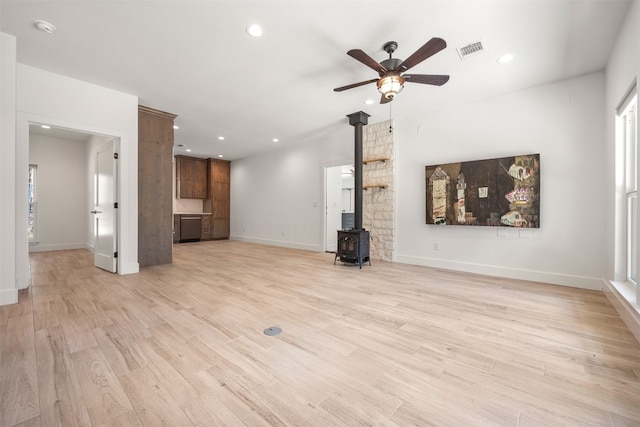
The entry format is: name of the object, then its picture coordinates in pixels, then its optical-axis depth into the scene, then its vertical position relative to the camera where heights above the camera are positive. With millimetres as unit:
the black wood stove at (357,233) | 4582 -361
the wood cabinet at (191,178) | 8305 +1156
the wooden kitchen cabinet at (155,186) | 4422 +463
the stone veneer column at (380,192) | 5074 +437
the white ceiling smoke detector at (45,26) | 2482 +1824
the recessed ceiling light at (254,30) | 2543 +1831
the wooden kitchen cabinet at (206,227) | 8557 -483
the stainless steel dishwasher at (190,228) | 8008 -481
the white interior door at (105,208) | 4025 +72
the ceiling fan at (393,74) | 2529 +1486
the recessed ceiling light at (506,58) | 2967 +1817
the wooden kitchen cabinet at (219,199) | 8734 +472
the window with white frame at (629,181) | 2629 +340
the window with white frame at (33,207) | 6066 +122
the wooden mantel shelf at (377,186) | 5109 +542
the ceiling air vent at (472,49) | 2763 +1811
